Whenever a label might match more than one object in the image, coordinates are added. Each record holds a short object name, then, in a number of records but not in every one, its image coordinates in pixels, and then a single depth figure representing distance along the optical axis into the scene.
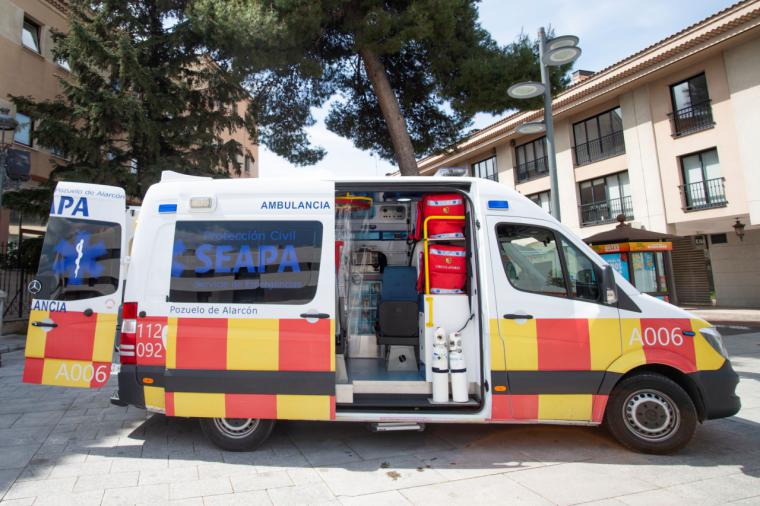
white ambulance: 4.00
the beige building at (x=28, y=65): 14.50
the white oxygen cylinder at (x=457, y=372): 4.16
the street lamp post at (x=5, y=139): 10.32
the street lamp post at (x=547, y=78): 7.93
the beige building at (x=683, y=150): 15.72
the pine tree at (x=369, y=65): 9.76
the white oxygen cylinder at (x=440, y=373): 4.18
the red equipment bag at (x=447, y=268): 4.45
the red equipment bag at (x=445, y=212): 4.49
